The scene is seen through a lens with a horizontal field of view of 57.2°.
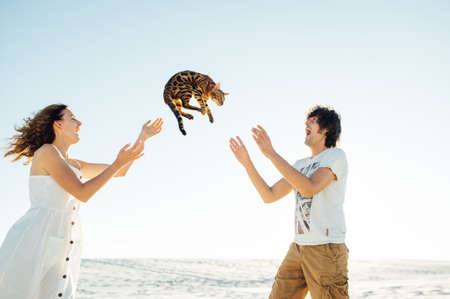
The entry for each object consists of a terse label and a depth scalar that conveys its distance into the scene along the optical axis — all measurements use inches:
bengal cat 138.3
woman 124.6
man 124.5
